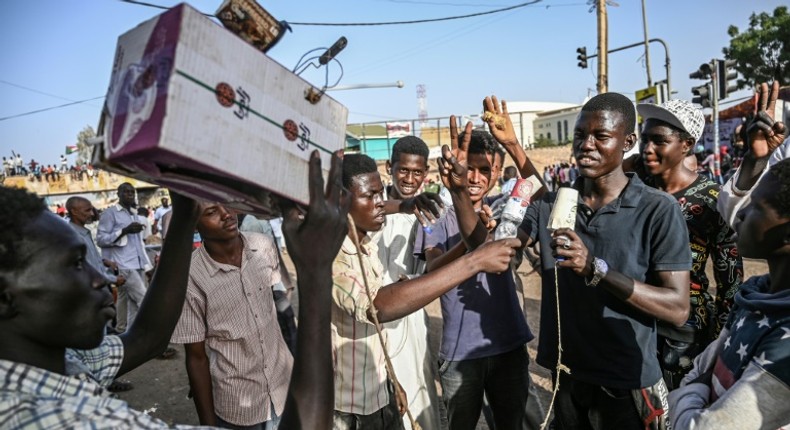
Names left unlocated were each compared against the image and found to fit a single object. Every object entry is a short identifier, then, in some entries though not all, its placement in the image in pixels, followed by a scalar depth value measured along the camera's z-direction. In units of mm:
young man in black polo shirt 2166
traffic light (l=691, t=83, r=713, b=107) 10367
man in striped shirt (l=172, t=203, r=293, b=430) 2477
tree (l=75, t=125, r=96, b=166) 44356
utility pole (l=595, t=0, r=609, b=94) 12406
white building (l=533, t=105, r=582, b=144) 55278
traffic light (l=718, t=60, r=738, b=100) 9797
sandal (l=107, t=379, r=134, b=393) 5344
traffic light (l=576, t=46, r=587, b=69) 17531
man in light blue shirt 6574
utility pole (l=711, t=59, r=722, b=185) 9514
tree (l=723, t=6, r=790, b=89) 25391
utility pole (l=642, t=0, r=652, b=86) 17934
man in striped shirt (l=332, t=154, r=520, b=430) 2148
